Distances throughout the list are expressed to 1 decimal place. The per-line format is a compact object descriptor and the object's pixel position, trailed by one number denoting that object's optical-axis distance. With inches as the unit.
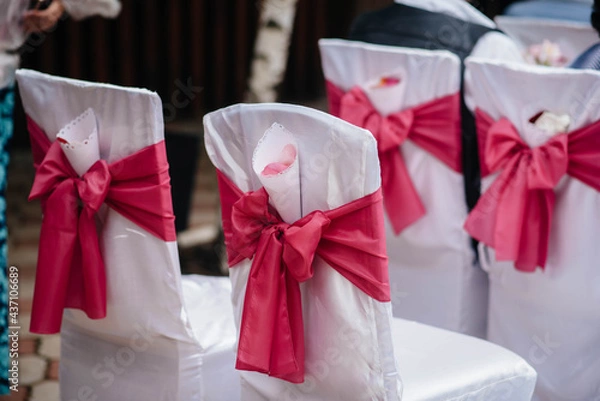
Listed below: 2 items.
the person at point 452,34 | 99.5
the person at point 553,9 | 136.6
